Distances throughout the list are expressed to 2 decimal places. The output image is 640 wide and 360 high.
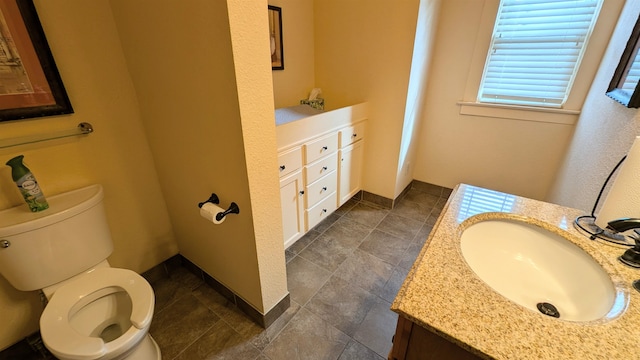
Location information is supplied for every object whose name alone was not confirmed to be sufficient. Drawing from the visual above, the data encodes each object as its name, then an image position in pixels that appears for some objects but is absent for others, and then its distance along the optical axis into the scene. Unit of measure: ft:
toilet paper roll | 3.77
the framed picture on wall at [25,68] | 3.28
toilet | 3.28
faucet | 2.43
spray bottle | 3.37
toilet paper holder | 3.76
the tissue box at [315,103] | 7.73
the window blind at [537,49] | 6.16
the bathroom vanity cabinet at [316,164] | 5.46
